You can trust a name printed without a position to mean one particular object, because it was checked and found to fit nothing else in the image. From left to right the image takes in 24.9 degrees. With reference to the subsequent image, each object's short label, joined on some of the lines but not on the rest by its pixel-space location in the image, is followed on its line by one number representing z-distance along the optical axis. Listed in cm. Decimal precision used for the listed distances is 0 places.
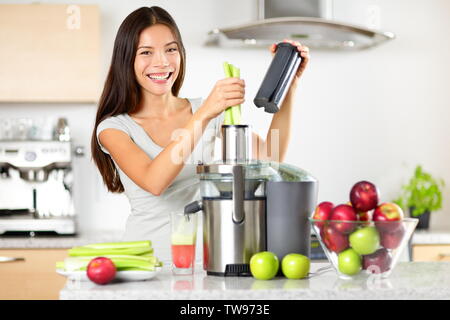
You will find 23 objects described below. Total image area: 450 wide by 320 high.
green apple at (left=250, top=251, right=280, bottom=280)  239
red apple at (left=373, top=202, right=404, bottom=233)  233
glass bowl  233
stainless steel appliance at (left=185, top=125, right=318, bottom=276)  246
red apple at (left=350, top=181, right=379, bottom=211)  239
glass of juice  248
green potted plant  503
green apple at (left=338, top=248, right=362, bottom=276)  237
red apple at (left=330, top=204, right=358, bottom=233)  234
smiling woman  292
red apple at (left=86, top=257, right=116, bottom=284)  229
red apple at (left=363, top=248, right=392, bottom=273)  238
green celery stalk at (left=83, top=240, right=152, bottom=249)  243
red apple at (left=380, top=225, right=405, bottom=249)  235
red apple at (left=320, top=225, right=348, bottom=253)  236
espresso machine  478
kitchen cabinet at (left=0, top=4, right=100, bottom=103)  476
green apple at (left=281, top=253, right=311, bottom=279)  241
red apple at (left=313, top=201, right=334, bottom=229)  239
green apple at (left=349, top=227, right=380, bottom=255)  233
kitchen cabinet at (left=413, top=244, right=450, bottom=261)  470
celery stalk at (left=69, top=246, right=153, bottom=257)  240
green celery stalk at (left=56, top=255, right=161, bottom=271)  235
